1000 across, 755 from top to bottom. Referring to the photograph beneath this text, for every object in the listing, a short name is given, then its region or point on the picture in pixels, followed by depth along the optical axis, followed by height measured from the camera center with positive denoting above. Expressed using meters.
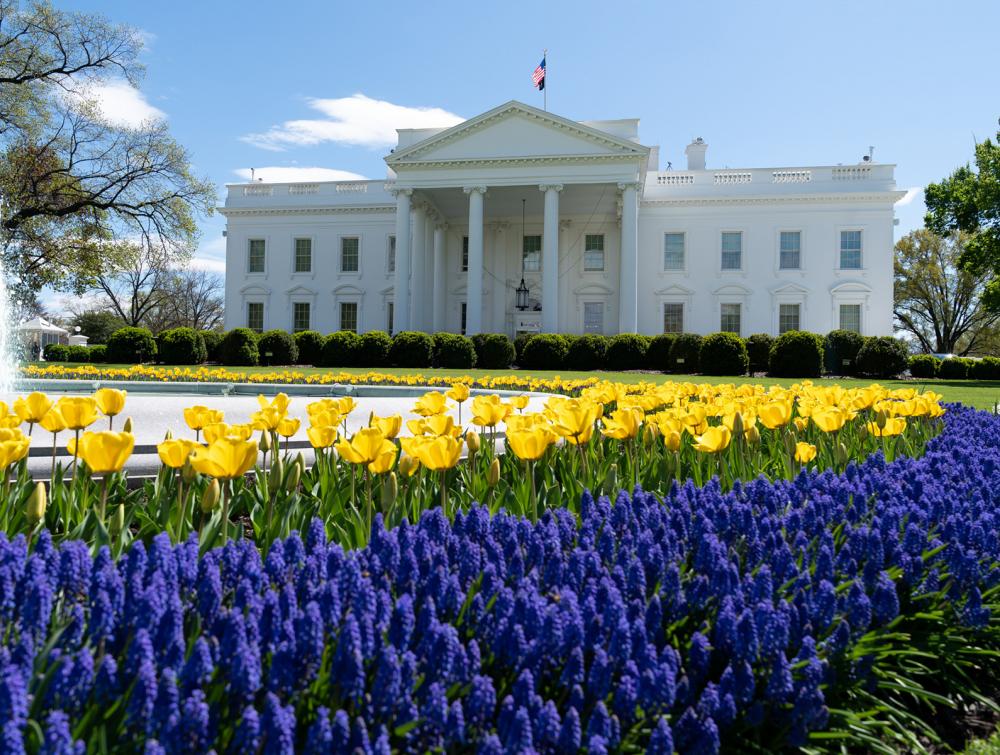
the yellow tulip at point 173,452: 2.37 -0.31
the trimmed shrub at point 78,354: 32.31 +0.09
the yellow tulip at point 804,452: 3.72 -0.44
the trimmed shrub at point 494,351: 29.72 +0.43
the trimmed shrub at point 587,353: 29.52 +0.39
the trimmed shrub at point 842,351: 28.91 +0.62
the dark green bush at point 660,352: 30.03 +0.49
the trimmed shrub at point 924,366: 28.55 +0.06
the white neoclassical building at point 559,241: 33.38 +6.30
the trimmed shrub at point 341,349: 29.94 +0.43
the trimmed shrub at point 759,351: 28.80 +0.56
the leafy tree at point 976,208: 24.62 +5.58
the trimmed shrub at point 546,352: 29.44 +0.42
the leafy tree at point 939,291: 54.47 +5.78
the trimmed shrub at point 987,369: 29.17 -0.03
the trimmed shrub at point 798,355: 26.64 +0.39
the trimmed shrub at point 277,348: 31.16 +0.45
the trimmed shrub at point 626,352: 29.62 +0.47
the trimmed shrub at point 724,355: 27.67 +0.37
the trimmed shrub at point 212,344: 31.83 +0.60
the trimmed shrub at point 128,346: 28.17 +0.40
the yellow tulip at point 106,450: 2.30 -0.29
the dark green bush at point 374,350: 29.70 +0.40
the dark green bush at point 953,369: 29.27 -0.06
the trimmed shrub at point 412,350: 29.11 +0.42
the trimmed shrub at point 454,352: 29.16 +0.36
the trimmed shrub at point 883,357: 27.19 +0.38
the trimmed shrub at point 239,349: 30.05 +0.38
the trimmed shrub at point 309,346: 31.67 +0.57
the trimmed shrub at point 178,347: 29.20 +0.42
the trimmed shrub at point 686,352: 29.20 +0.49
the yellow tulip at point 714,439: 3.31 -0.34
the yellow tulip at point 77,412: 2.78 -0.21
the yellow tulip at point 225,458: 2.26 -0.31
